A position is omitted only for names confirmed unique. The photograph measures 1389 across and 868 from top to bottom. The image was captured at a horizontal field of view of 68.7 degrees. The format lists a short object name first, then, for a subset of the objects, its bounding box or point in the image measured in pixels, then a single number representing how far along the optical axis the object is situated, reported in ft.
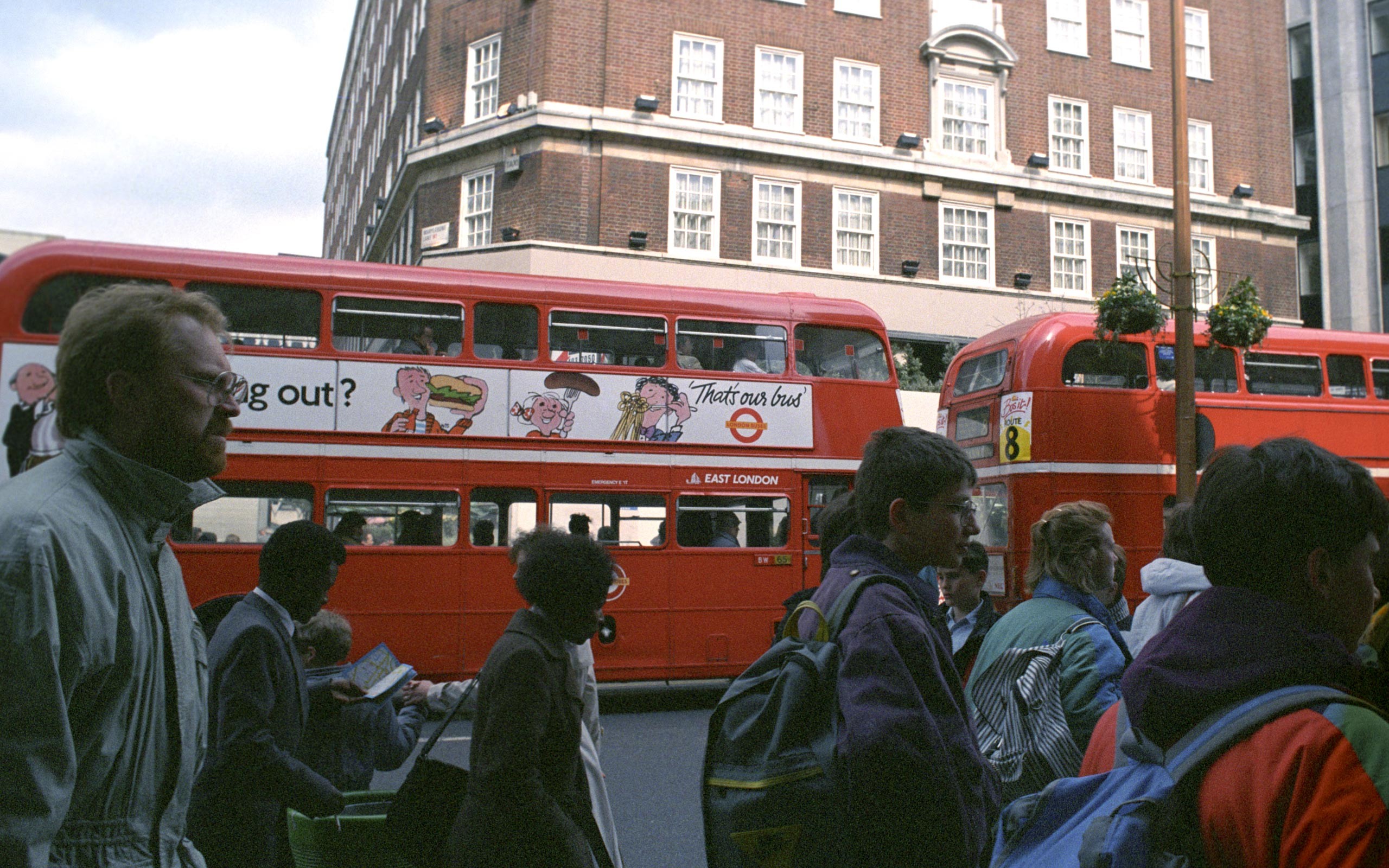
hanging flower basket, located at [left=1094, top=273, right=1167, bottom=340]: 40.83
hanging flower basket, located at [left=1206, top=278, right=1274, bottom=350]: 41.22
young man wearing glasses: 6.70
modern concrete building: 94.43
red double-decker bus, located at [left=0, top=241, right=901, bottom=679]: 32.65
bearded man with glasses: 4.93
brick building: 68.69
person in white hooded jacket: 11.88
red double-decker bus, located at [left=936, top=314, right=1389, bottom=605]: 42.09
